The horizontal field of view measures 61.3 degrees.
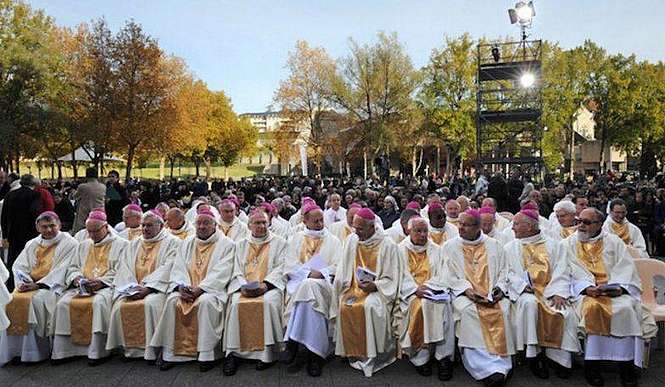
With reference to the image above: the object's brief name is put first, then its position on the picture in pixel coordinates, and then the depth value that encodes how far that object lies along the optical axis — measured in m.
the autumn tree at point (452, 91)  35.09
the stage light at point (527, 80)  15.96
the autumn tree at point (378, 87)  32.84
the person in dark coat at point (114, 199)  11.34
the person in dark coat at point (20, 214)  7.78
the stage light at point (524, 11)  14.31
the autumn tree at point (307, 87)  33.81
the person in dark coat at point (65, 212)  11.59
